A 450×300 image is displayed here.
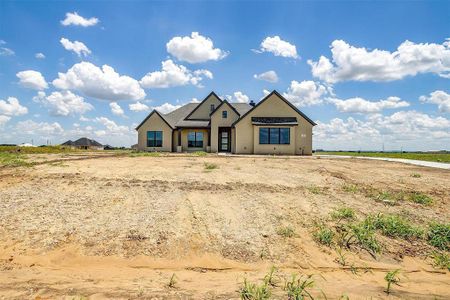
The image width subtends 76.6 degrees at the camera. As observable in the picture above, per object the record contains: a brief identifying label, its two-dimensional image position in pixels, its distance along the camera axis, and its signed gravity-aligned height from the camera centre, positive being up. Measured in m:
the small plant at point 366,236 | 5.67 -1.79
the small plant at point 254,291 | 3.87 -1.99
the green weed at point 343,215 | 6.81 -1.56
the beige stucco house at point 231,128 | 27.58 +2.14
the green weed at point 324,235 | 5.78 -1.78
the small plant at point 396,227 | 6.21 -1.73
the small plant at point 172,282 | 4.14 -1.99
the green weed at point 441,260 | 5.22 -2.07
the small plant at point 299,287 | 3.94 -2.01
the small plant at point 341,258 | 5.15 -2.01
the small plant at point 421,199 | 8.40 -1.45
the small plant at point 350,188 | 9.30 -1.28
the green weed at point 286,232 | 5.96 -1.74
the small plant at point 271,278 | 4.32 -2.02
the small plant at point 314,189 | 8.79 -1.26
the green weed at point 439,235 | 5.89 -1.83
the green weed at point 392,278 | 4.56 -2.09
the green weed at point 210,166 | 12.91 -0.83
